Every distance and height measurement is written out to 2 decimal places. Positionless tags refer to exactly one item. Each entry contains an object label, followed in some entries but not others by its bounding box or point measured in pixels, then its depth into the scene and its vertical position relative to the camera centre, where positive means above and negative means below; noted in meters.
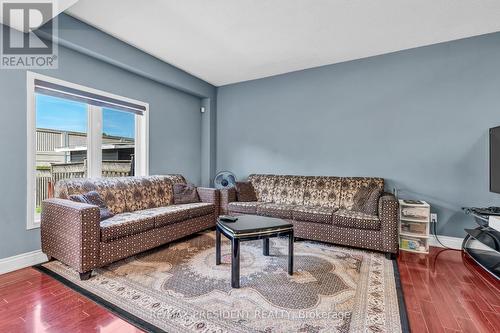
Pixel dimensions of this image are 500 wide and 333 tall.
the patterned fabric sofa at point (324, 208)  2.71 -0.56
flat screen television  2.53 +0.09
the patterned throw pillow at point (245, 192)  3.85 -0.40
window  2.59 +0.39
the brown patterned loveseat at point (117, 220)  2.15 -0.56
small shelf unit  2.86 -0.72
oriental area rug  1.58 -0.99
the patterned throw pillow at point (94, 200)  2.48 -0.36
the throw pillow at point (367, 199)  2.96 -0.41
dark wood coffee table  1.99 -0.56
